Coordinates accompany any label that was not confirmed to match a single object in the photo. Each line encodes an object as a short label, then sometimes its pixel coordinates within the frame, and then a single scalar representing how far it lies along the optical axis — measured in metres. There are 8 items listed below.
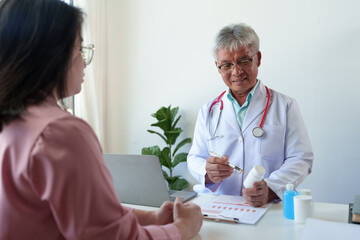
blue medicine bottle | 1.37
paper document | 1.36
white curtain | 3.39
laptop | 1.54
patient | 0.71
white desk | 1.20
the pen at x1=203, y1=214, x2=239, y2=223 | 1.33
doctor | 2.00
